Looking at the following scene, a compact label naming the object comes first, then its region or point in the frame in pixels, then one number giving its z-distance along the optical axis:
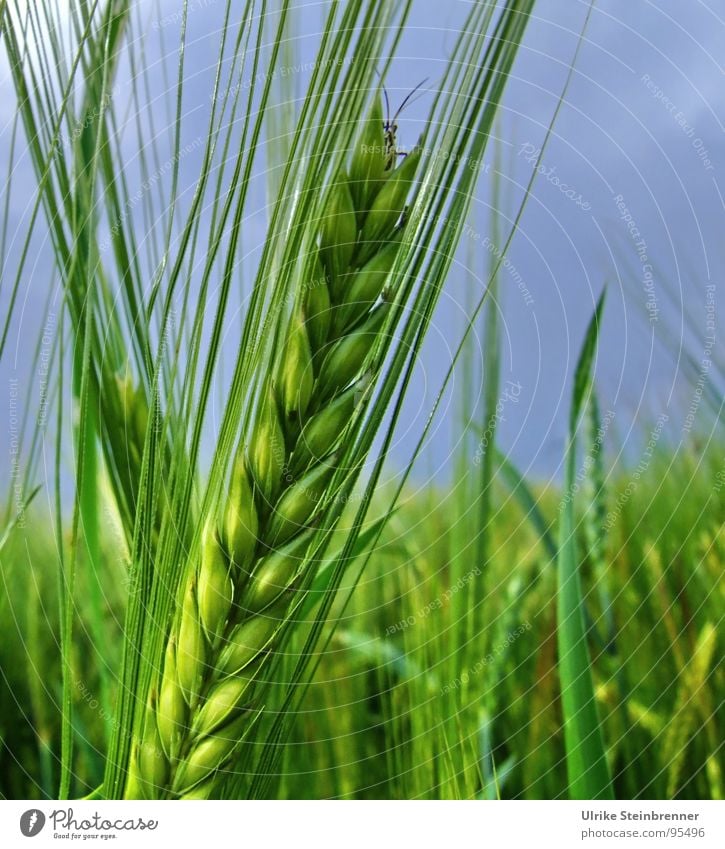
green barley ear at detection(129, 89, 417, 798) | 0.15
